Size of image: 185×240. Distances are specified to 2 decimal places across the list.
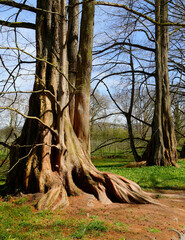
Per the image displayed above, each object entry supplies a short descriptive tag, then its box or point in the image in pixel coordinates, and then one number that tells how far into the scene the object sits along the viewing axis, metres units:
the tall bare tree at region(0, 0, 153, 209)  5.62
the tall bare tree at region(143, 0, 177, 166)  12.54
